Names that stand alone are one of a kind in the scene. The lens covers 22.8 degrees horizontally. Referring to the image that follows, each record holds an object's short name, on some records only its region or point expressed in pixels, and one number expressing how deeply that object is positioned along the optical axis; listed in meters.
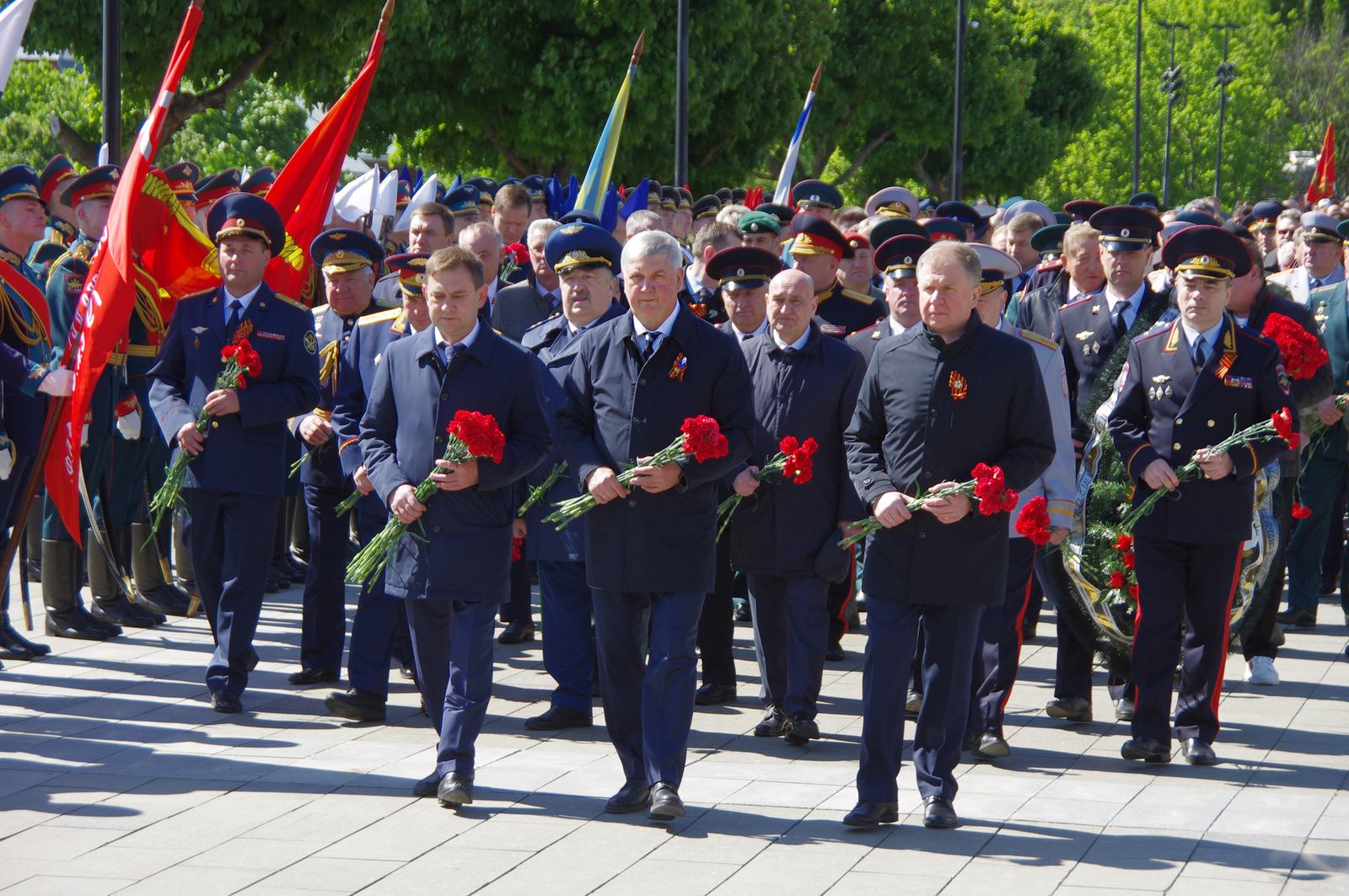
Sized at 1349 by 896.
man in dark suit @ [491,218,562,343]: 18.80
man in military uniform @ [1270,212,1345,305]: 22.42
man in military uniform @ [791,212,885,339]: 17.76
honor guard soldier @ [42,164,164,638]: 18.84
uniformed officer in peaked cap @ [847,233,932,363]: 15.08
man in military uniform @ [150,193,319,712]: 15.96
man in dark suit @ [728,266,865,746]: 15.28
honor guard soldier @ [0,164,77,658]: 17.27
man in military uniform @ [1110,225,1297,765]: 14.22
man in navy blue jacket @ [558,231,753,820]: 12.70
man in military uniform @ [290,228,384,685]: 16.72
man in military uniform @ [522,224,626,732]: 15.40
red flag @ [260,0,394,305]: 20.88
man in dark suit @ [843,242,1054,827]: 12.48
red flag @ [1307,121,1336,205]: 43.12
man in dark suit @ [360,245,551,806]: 13.02
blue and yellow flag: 24.60
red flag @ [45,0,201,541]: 15.92
